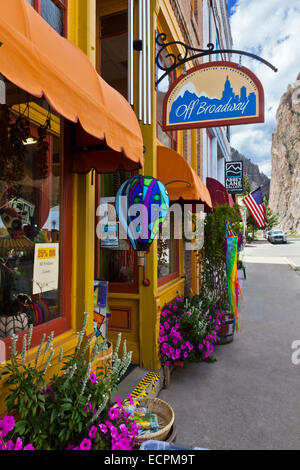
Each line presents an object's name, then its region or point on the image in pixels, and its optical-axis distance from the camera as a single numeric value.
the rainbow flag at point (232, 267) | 5.40
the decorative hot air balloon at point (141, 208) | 2.82
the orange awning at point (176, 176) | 4.60
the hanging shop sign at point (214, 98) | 4.19
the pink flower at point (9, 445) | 1.48
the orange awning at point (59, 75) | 1.37
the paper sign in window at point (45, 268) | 2.40
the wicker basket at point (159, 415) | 2.20
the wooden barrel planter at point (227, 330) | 5.67
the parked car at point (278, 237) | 36.47
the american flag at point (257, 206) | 13.17
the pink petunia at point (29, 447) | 1.50
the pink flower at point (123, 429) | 1.80
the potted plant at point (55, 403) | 1.64
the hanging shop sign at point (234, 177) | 11.54
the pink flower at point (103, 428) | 1.75
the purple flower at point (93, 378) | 2.00
